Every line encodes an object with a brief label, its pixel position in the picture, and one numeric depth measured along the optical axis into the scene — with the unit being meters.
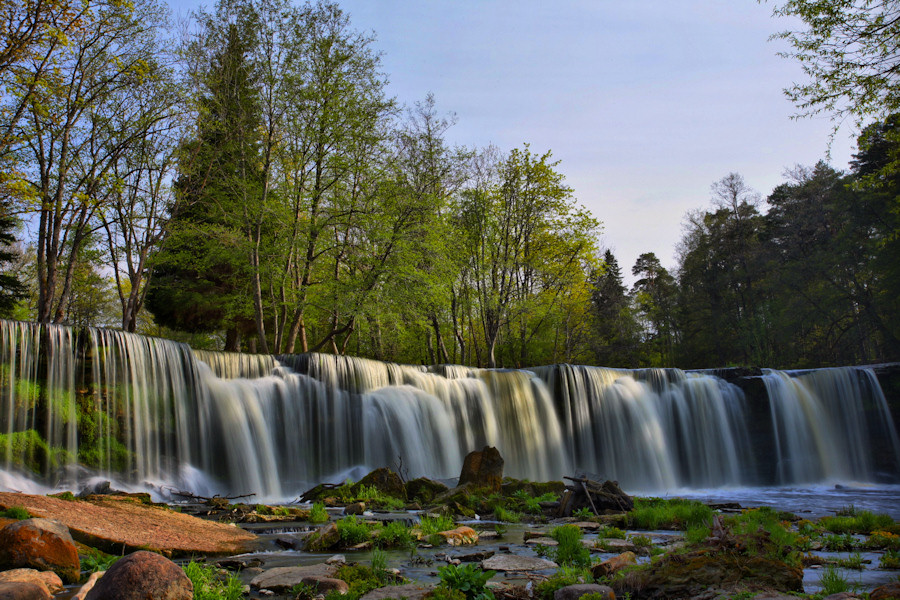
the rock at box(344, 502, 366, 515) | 9.55
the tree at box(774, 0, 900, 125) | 12.02
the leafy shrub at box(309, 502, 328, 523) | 8.65
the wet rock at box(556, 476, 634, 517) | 10.18
